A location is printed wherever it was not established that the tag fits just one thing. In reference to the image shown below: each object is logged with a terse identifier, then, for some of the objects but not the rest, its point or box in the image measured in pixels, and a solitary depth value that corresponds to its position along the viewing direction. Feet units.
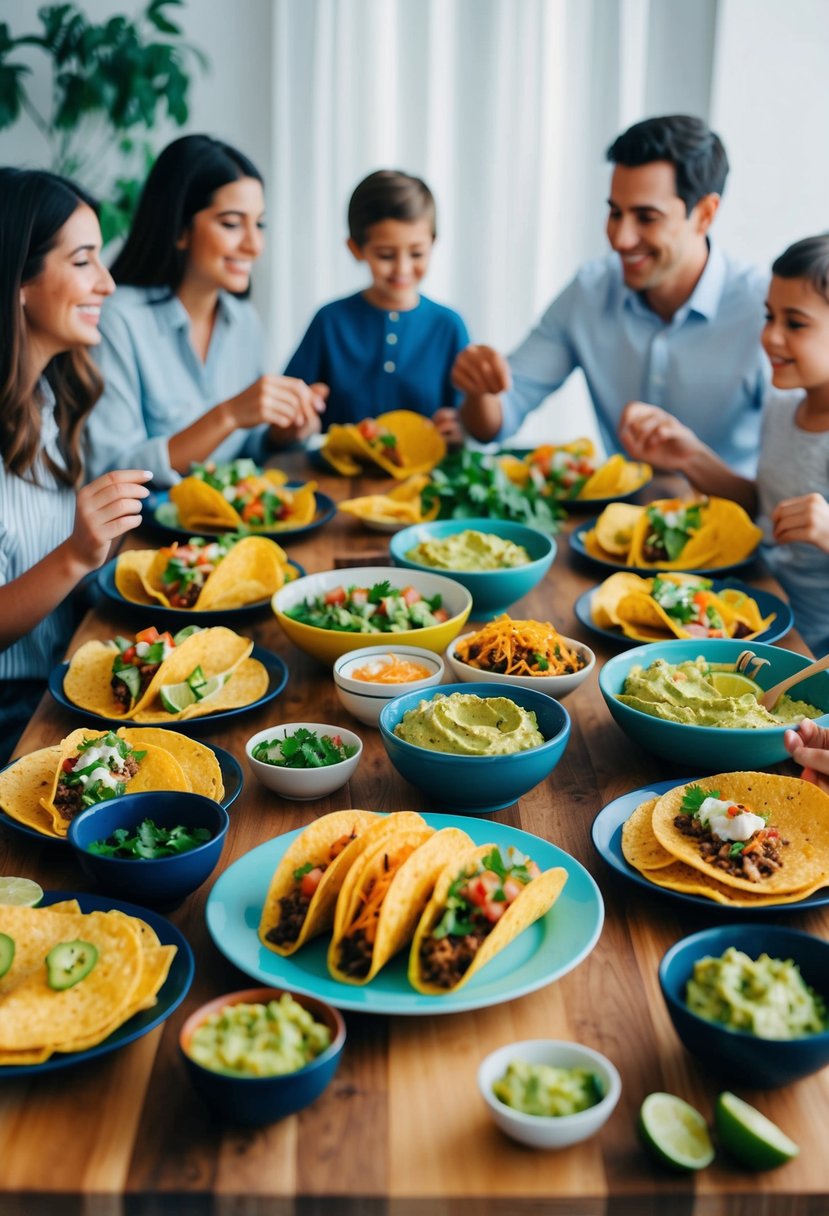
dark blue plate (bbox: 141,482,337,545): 9.66
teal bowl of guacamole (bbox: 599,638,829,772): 5.72
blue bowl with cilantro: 4.62
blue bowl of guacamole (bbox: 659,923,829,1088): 3.73
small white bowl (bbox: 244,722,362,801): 5.59
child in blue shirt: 14.74
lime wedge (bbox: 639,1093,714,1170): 3.56
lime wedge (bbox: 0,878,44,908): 4.72
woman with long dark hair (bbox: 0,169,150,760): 9.04
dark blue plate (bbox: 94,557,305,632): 7.86
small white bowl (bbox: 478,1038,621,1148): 3.57
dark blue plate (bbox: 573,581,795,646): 7.45
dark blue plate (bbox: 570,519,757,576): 8.67
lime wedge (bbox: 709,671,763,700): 6.51
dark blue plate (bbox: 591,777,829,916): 4.73
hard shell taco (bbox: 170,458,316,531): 9.59
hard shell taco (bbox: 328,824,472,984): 4.24
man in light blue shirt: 11.93
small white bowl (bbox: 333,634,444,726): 6.29
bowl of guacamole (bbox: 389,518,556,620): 7.90
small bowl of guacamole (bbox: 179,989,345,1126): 3.61
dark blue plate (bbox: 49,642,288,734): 6.36
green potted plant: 18.62
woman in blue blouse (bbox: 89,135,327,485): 12.11
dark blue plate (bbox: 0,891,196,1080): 3.84
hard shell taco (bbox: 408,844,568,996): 4.20
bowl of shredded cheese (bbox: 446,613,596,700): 6.38
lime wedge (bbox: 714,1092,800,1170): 3.54
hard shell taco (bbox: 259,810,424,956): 4.44
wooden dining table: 3.54
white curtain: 19.51
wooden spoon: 6.14
